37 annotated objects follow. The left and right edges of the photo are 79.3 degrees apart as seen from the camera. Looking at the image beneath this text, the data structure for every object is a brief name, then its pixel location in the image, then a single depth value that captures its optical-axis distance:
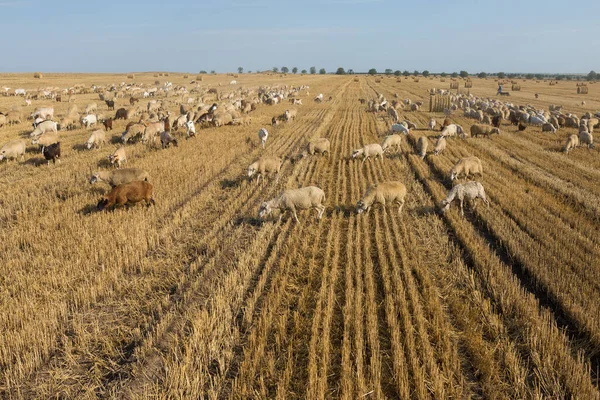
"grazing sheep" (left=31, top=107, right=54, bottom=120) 30.36
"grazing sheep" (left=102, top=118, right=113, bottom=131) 26.06
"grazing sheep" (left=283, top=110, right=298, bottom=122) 33.31
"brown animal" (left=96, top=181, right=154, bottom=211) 11.93
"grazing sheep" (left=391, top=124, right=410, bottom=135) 25.67
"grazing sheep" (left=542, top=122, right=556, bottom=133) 25.92
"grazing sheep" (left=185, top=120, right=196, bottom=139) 24.81
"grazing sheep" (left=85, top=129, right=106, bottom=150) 20.66
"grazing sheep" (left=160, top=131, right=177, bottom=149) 21.59
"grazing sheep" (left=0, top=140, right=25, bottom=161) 18.05
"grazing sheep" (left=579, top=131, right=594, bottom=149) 21.31
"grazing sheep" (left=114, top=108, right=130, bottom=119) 31.74
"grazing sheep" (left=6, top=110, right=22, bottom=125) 29.60
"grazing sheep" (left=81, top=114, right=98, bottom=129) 27.79
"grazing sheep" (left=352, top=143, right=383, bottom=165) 18.98
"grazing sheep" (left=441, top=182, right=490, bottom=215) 12.20
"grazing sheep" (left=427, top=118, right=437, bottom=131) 28.41
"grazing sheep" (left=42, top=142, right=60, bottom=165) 18.09
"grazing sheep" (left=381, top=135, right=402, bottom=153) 20.28
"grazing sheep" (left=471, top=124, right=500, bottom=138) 25.22
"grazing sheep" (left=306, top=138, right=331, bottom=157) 19.73
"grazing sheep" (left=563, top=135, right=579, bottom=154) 20.25
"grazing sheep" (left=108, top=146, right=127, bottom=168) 16.88
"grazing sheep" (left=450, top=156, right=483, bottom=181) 15.09
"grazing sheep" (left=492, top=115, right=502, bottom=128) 28.45
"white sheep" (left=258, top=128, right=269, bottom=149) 22.43
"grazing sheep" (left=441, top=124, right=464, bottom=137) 24.20
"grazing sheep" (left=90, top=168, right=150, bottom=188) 13.68
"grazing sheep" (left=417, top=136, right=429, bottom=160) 19.62
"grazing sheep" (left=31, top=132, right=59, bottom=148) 20.34
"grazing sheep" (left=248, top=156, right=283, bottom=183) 15.60
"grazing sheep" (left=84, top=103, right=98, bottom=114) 34.16
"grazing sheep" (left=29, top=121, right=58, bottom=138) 22.55
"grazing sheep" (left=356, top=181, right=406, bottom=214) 11.95
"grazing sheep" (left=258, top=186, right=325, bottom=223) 11.52
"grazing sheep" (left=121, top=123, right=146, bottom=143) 21.94
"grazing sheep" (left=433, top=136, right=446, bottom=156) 20.09
